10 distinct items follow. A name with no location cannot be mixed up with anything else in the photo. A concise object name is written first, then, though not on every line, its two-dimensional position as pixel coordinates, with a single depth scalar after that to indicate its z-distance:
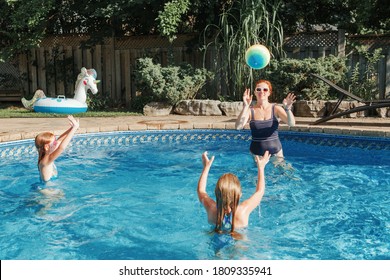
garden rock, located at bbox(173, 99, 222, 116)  11.28
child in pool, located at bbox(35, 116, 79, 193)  5.80
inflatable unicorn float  11.05
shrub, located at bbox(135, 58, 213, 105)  11.50
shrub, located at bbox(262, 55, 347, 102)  10.80
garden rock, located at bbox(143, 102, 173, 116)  11.50
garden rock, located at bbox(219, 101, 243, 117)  11.09
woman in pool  6.26
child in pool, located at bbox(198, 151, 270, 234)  3.81
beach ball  7.79
